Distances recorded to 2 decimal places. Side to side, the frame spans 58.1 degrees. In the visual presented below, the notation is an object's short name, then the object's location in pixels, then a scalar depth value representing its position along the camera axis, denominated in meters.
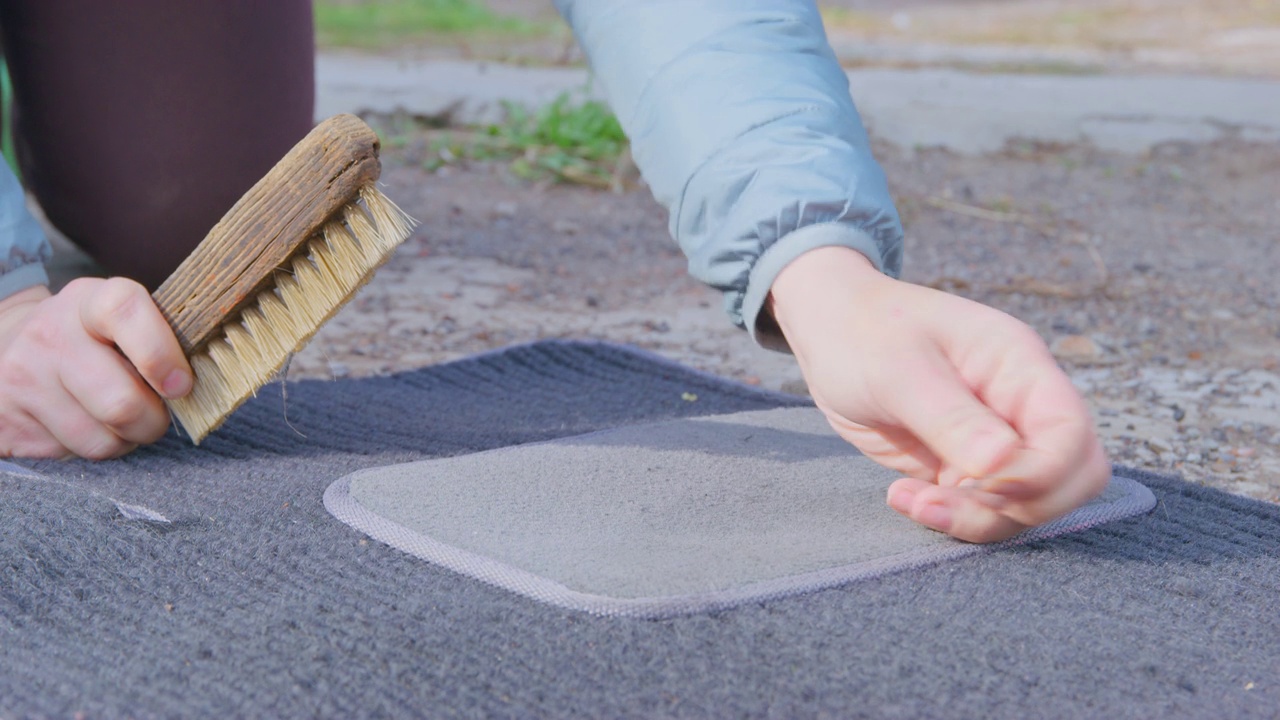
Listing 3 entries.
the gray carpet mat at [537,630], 0.70
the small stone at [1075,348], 1.69
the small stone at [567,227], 2.50
